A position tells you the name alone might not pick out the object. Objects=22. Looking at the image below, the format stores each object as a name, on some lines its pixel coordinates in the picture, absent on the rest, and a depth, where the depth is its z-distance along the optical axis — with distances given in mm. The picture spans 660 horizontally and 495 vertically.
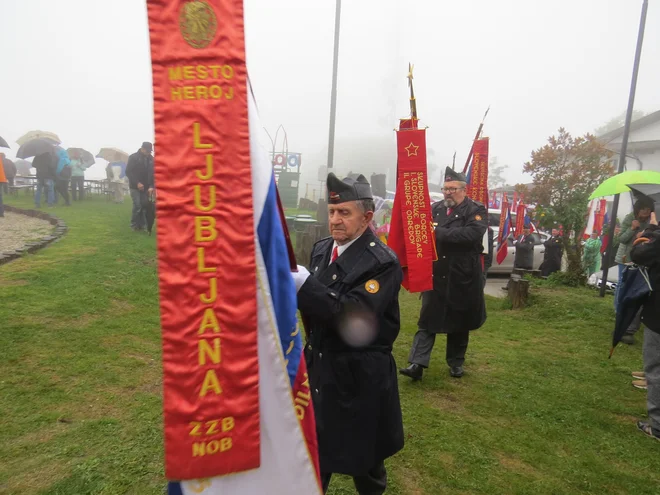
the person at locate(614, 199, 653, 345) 5605
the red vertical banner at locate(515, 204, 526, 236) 11045
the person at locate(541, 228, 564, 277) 10953
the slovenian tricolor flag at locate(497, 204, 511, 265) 10648
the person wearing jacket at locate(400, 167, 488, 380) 4467
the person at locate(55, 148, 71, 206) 14188
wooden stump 7807
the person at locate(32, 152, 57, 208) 13052
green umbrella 5008
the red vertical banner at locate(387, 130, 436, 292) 4219
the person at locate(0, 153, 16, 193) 19172
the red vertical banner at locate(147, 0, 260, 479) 1305
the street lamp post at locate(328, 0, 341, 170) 10120
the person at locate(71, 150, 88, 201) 16750
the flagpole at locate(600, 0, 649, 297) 7469
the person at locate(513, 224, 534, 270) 10844
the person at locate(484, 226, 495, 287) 6748
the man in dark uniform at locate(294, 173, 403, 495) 2152
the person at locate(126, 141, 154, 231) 9453
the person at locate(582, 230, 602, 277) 9703
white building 16703
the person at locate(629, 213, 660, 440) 3584
